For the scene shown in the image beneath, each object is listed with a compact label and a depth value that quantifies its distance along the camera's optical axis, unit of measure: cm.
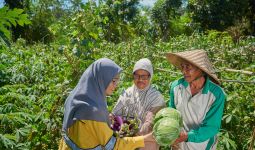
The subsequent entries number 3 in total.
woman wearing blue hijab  207
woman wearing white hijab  276
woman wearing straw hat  236
